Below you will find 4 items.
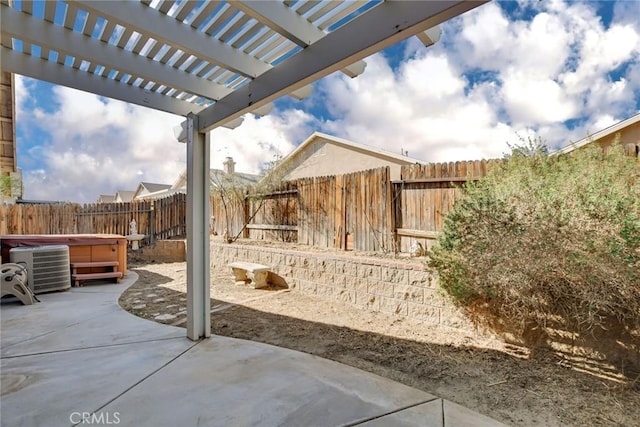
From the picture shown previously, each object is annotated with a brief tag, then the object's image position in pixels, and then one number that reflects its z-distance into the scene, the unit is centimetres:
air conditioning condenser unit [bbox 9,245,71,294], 537
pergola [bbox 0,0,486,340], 189
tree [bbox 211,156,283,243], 838
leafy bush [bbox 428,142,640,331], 280
